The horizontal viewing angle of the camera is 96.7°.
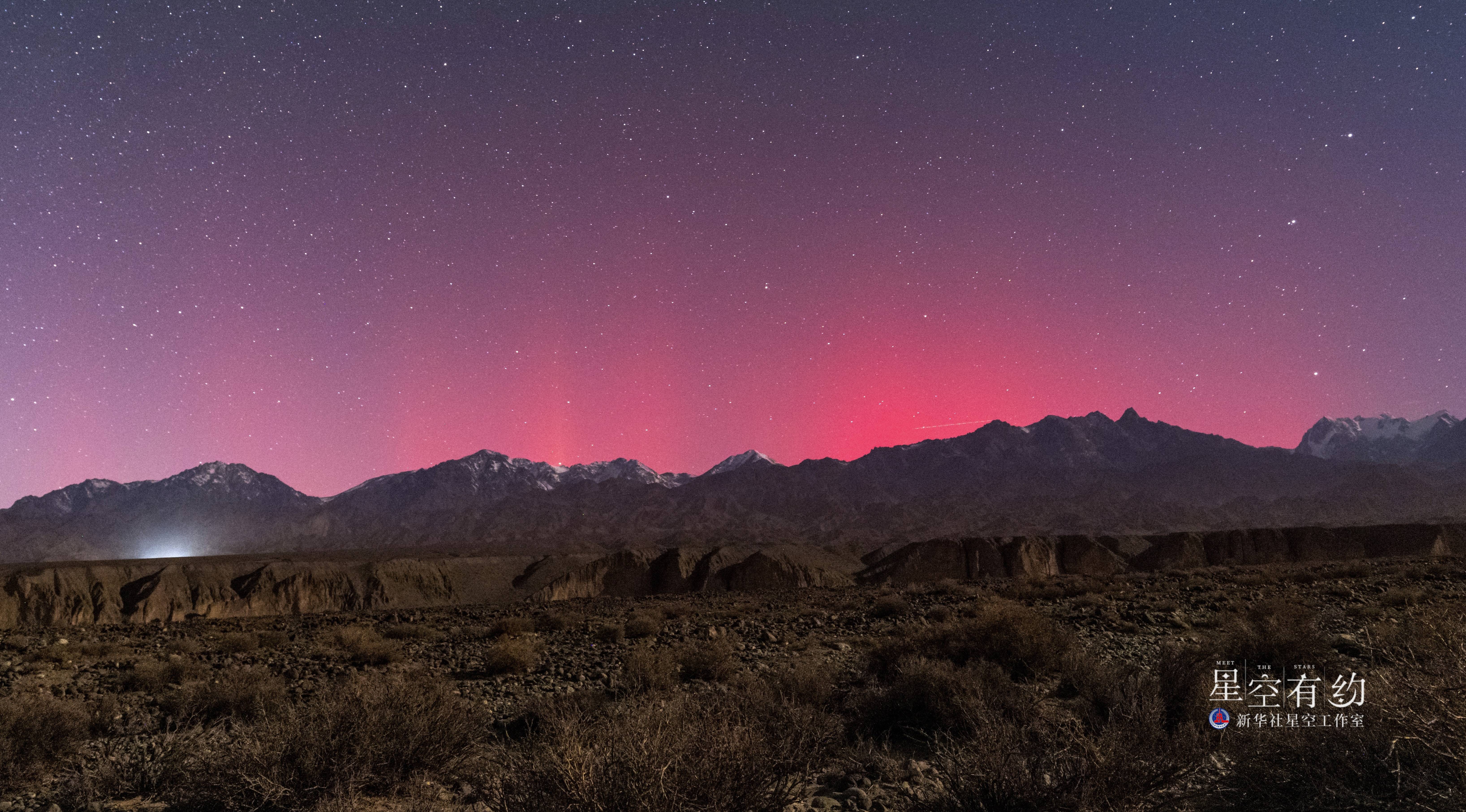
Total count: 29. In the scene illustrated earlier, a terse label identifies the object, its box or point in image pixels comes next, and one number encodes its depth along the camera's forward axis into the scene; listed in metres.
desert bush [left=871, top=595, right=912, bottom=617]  19.89
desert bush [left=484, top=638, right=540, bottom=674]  12.54
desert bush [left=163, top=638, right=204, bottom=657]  16.66
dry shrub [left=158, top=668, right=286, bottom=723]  9.22
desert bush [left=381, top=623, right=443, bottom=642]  19.16
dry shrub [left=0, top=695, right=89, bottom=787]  6.69
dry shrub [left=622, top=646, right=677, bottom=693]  9.91
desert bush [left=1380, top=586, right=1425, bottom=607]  16.75
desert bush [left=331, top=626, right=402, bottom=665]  14.08
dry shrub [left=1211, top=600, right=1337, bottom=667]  9.58
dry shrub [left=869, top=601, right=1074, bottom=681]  9.80
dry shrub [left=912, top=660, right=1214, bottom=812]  4.71
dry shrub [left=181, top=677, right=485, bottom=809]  5.41
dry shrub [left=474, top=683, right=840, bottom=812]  4.27
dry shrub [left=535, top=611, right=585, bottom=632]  20.31
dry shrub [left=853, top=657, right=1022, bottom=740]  7.58
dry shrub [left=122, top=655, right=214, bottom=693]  12.21
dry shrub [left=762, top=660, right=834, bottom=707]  8.33
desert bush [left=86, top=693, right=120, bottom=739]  8.95
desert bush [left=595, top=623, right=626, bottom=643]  16.73
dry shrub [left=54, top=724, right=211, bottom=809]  5.95
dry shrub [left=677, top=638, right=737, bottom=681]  11.37
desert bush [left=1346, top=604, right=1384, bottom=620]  14.95
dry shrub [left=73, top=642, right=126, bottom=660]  16.75
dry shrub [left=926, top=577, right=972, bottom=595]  25.97
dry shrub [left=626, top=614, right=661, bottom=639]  17.42
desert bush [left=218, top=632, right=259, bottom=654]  17.27
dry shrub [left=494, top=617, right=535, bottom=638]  18.02
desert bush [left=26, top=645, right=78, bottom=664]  15.55
